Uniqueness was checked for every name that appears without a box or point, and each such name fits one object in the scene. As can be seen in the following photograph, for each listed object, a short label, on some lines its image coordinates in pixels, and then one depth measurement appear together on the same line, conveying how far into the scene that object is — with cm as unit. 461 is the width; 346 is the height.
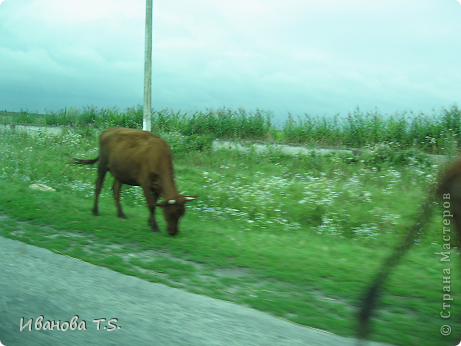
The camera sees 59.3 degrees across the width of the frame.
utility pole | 1363
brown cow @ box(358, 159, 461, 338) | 354
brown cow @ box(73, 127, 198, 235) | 736
